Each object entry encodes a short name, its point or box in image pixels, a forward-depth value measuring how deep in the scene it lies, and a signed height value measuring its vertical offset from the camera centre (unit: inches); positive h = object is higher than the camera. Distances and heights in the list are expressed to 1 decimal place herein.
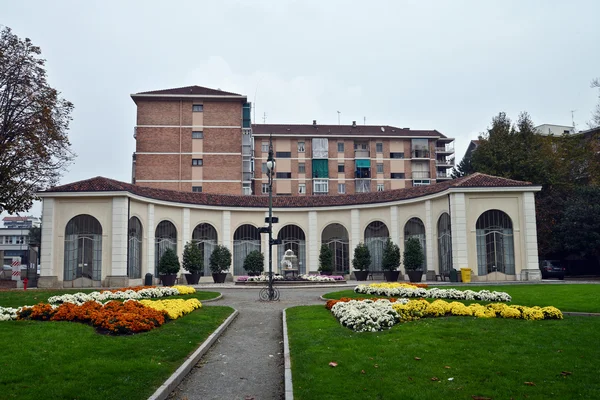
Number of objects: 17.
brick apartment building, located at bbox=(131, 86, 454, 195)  2121.1 +483.7
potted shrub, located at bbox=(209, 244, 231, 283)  1409.9 -10.6
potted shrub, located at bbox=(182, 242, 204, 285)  1337.4 -9.1
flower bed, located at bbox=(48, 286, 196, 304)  721.1 -50.2
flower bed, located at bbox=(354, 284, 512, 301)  717.3 -53.0
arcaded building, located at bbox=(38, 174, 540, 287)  1246.3 +80.5
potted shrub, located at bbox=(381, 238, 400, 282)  1393.9 -11.7
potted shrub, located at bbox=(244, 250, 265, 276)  1472.7 -12.4
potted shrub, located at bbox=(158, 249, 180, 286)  1274.6 -17.4
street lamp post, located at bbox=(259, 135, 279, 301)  878.9 -20.3
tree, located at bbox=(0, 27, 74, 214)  1154.0 +308.3
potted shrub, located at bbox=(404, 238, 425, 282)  1348.4 -7.5
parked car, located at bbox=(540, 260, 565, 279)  1640.0 -47.8
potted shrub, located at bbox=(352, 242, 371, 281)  1471.5 -8.6
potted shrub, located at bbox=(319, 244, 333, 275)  1508.4 -12.7
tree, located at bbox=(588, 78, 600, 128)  1614.2 +398.8
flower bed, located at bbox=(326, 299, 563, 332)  512.1 -57.6
